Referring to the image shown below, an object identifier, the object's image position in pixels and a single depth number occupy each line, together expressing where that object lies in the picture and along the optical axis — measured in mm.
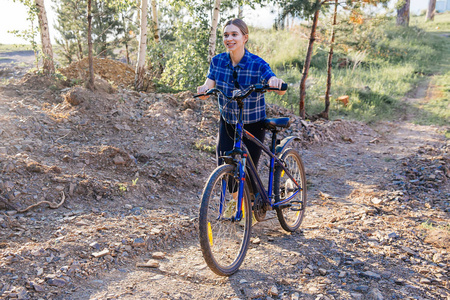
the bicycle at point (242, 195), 3144
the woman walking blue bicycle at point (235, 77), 3506
